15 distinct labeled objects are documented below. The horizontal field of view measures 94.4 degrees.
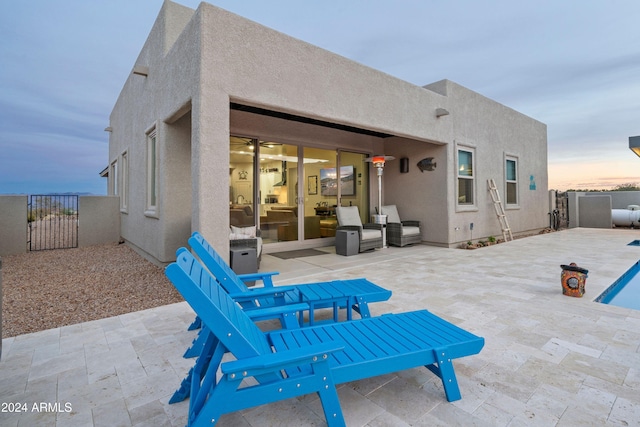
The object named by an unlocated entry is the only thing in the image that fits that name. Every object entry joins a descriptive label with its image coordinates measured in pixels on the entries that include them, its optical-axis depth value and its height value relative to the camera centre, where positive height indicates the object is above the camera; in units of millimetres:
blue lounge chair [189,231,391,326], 2670 -761
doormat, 6663 -906
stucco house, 4293 +1748
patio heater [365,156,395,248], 7344 +1163
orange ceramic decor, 3727 -862
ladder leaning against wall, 9172 +235
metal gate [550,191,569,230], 12898 +1
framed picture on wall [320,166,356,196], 8188 +948
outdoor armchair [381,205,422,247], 7828 -419
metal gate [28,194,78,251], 8906 +236
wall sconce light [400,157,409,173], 8641 +1462
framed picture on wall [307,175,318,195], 7832 +824
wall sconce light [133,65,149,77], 6668 +3309
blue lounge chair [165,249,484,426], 1308 -805
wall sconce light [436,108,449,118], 7445 +2571
